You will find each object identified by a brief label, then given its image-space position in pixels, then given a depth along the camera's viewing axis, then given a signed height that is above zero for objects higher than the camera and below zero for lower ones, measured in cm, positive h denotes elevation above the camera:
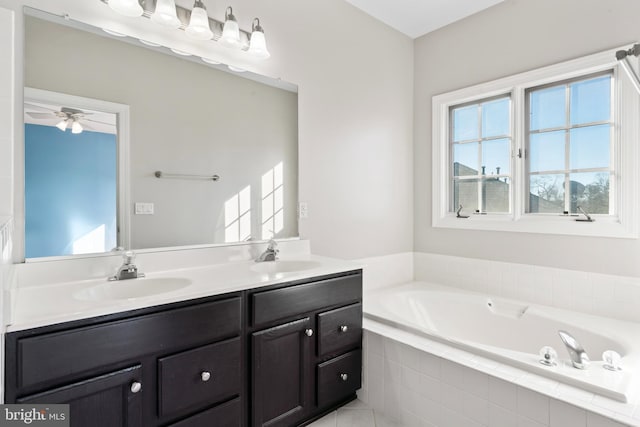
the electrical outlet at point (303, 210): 226 +2
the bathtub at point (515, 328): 139 -66
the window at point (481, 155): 264 +47
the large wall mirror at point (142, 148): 142 +32
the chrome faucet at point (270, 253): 200 -23
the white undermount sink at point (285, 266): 195 -30
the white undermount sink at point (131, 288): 138 -32
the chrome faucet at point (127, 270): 149 -25
